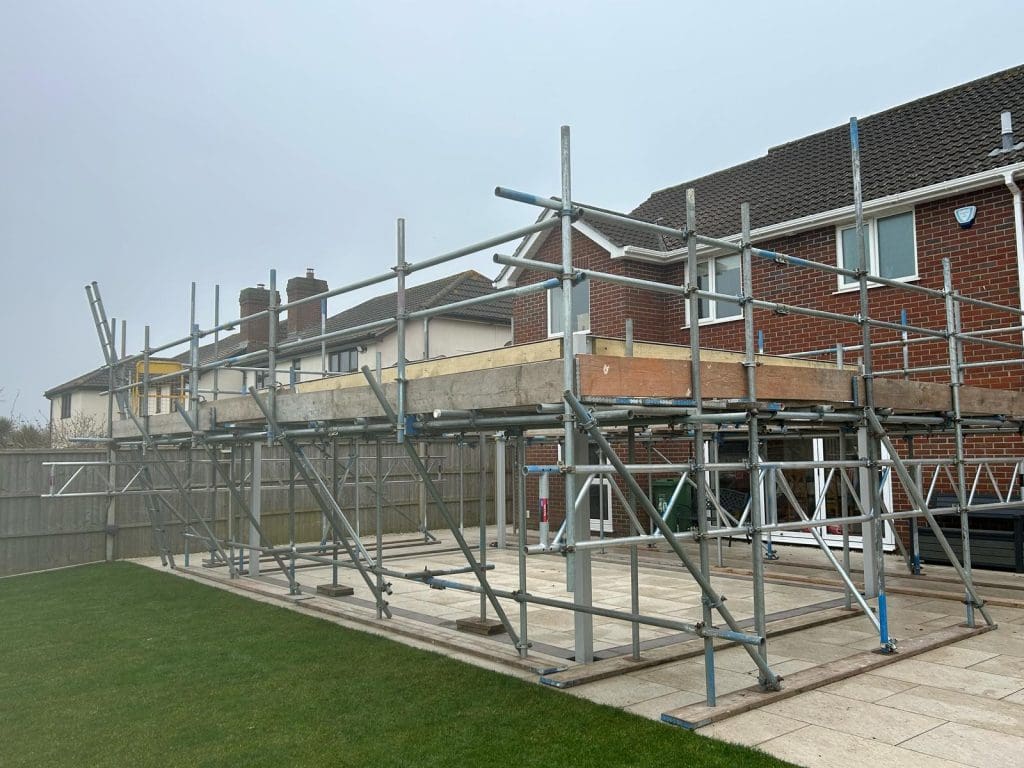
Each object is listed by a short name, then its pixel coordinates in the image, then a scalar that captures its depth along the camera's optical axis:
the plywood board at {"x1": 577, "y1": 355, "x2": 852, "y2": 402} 5.22
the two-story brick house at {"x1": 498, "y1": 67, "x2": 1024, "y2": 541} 11.31
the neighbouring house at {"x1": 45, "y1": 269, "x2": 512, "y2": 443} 23.86
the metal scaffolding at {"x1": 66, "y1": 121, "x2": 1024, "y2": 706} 5.56
